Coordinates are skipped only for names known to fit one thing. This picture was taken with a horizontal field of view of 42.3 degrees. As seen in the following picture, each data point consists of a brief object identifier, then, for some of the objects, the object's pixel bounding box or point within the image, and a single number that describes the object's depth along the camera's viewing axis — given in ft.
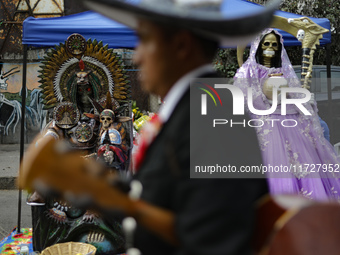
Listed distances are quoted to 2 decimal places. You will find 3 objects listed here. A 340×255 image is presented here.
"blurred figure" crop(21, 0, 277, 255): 3.13
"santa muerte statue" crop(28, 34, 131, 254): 12.60
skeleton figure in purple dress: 12.13
